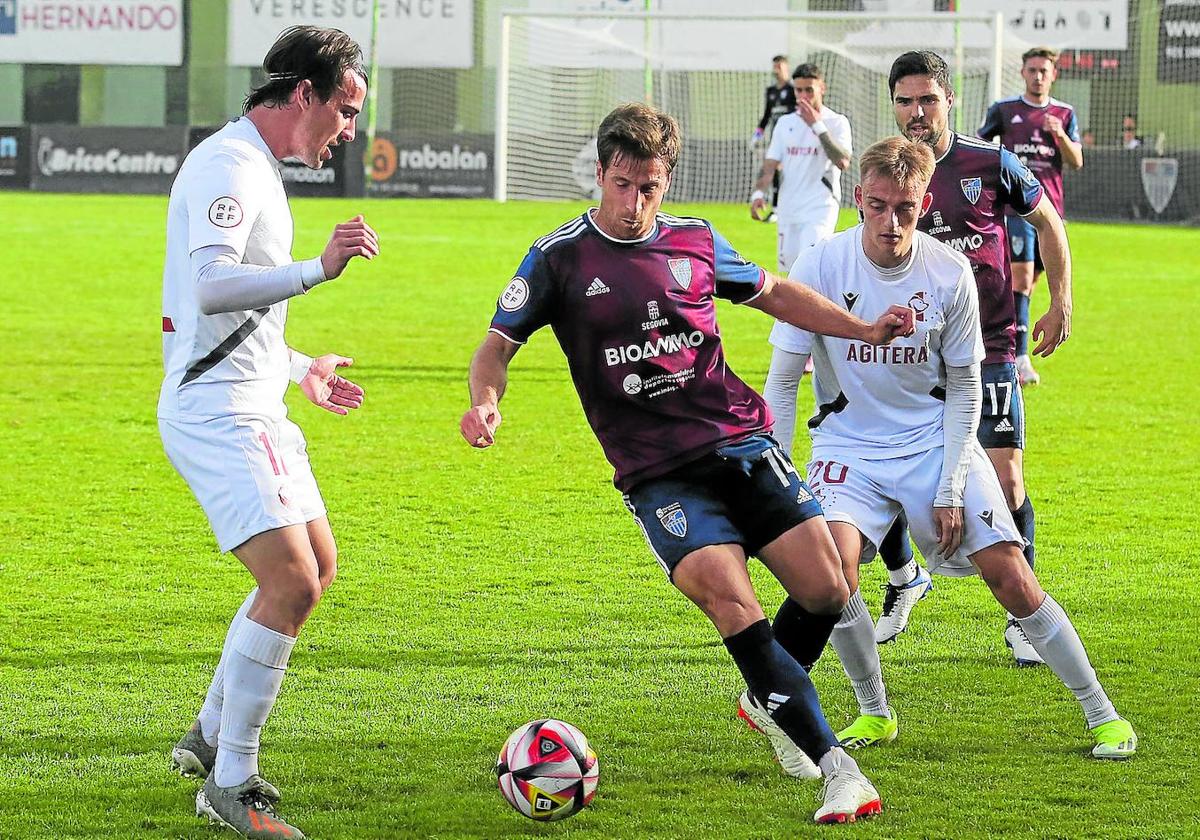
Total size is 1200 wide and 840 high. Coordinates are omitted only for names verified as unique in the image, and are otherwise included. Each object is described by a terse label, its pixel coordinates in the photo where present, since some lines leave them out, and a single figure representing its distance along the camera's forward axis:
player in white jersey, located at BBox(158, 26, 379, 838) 8.34
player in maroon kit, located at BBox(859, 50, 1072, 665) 12.10
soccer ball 8.73
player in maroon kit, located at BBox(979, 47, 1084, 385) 24.50
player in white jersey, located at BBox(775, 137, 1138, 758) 9.92
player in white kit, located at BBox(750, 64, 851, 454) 28.58
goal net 48.09
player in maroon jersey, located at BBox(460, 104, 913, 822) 8.81
